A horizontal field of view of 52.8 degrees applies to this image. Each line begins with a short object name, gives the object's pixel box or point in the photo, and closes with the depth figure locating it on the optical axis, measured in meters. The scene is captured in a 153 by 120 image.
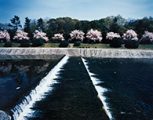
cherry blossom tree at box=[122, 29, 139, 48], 29.65
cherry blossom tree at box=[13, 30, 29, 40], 33.82
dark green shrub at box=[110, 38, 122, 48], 29.59
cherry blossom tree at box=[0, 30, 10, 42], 34.25
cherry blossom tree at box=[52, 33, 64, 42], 32.89
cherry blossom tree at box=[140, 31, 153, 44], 33.35
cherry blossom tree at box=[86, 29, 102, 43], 32.12
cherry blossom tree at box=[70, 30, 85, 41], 32.89
